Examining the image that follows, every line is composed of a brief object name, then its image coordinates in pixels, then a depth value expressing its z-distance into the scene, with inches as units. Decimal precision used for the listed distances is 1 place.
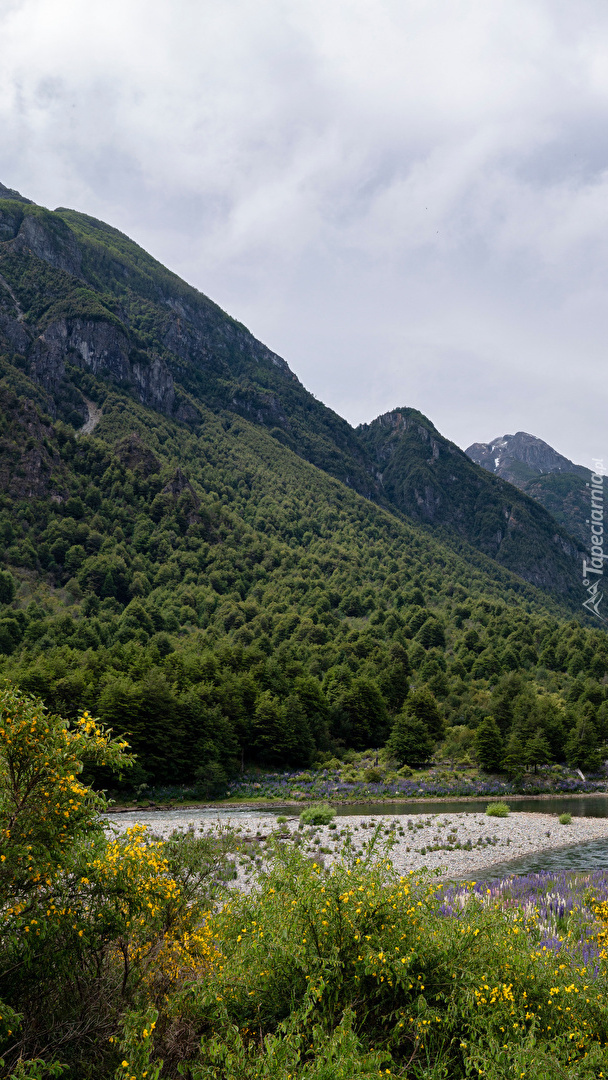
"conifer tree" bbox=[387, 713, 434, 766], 2893.7
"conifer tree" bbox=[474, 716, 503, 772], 2709.2
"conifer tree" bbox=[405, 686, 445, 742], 3221.0
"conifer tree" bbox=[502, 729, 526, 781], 2610.7
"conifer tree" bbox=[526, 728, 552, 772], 2603.3
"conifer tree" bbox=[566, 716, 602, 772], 2800.2
